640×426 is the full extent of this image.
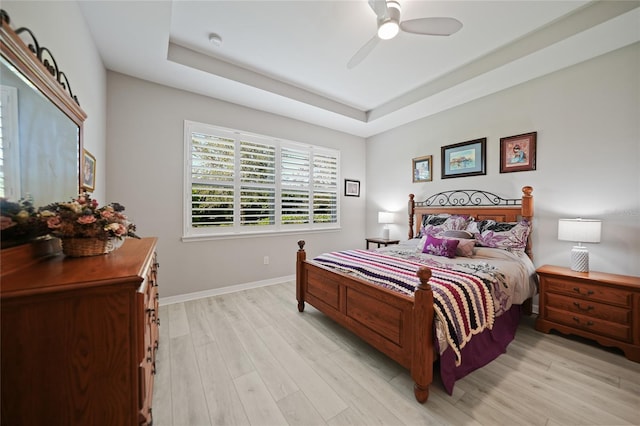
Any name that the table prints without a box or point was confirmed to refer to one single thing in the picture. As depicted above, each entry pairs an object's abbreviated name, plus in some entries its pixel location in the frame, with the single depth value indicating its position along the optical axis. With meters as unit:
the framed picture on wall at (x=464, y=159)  3.41
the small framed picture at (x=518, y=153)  2.96
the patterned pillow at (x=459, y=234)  3.01
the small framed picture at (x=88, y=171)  1.90
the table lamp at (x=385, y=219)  4.49
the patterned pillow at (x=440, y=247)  2.75
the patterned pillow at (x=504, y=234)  2.79
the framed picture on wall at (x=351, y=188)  5.00
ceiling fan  1.87
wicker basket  1.17
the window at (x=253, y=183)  3.39
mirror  0.93
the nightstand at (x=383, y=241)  4.32
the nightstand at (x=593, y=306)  2.02
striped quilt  1.63
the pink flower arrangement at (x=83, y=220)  1.14
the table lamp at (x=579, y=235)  2.27
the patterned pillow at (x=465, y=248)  2.77
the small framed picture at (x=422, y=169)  4.03
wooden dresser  0.78
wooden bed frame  1.56
